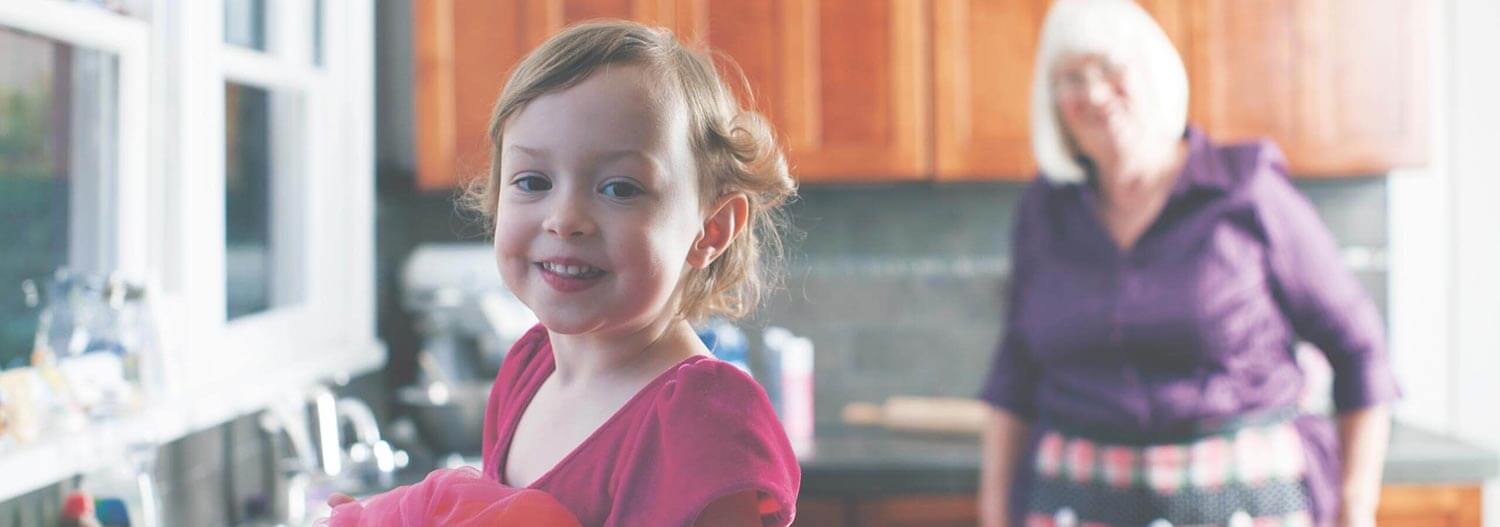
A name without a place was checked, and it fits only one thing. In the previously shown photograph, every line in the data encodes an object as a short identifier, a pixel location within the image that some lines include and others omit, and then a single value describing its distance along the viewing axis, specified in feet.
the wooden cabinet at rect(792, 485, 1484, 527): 8.61
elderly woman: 6.62
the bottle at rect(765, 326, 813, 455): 10.02
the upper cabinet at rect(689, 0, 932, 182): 9.64
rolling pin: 9.26
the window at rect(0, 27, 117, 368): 5.64
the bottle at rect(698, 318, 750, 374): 9.59
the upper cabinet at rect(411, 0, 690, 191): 9.67
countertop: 8.52
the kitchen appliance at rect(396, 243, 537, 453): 9.59
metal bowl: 9.18
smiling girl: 2.39
